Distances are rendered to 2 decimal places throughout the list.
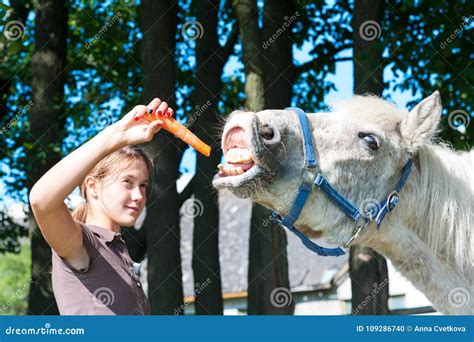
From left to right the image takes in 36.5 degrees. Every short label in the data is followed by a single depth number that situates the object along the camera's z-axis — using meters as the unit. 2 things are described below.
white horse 3.51
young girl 2.90
